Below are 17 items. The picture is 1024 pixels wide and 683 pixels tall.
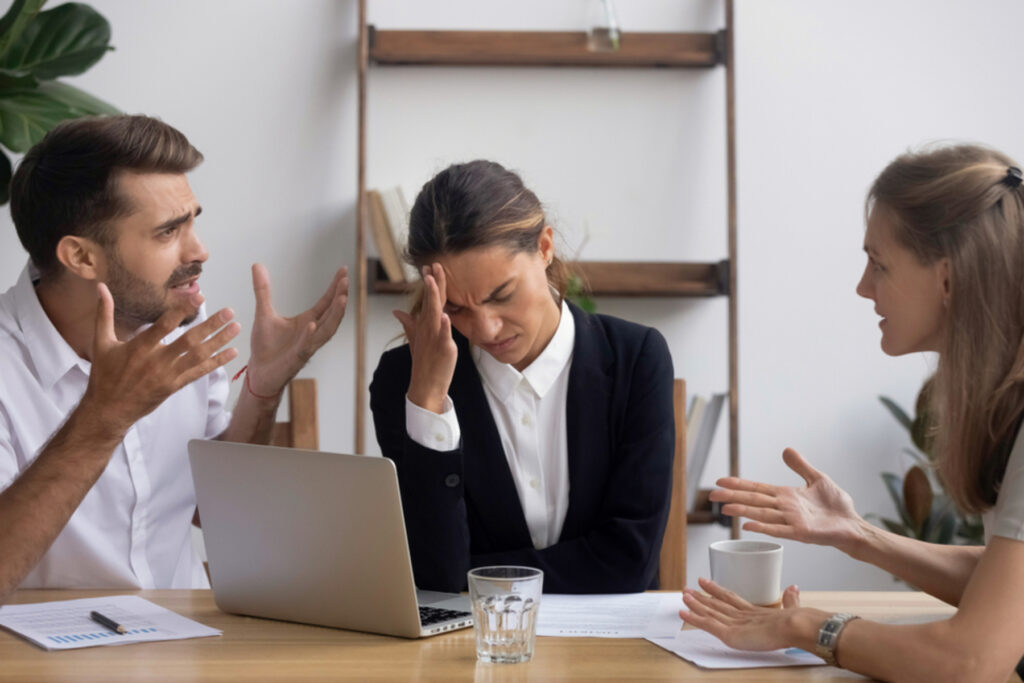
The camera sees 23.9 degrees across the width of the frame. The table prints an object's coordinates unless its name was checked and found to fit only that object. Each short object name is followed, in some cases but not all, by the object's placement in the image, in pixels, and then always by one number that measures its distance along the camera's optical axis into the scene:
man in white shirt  3.25
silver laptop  2.77
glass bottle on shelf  4.40
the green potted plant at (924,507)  4.15
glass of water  2.70
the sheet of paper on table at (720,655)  2.70
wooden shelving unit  4.32
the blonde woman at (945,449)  2.62
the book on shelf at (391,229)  4.33
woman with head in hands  3.08
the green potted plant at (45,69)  3.97
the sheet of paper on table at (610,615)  2.82
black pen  2.81
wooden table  2.66
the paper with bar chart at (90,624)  2.78
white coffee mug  2.84
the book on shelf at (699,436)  4.30
